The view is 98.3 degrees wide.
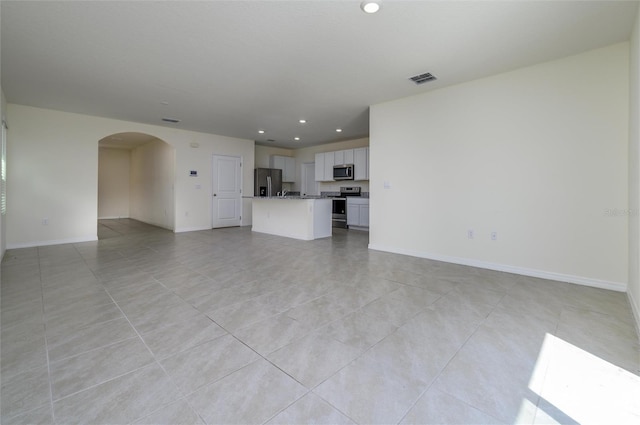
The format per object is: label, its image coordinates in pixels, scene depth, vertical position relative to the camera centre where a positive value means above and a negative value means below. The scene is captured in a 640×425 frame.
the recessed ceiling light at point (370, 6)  2.24 +1.67
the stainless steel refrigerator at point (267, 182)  8.50 +0.85
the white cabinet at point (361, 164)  7.43 +1.23
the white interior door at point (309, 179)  9.42 +1.03
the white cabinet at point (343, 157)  7.77 +1.49
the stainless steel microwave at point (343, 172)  7.73 +1.05
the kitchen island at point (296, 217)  5.91 -0.19
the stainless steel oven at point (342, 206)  7.92 +0.08
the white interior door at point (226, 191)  7.61 +0.48
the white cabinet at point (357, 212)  7.43 -0.09
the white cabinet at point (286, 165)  9.30 +1.48
